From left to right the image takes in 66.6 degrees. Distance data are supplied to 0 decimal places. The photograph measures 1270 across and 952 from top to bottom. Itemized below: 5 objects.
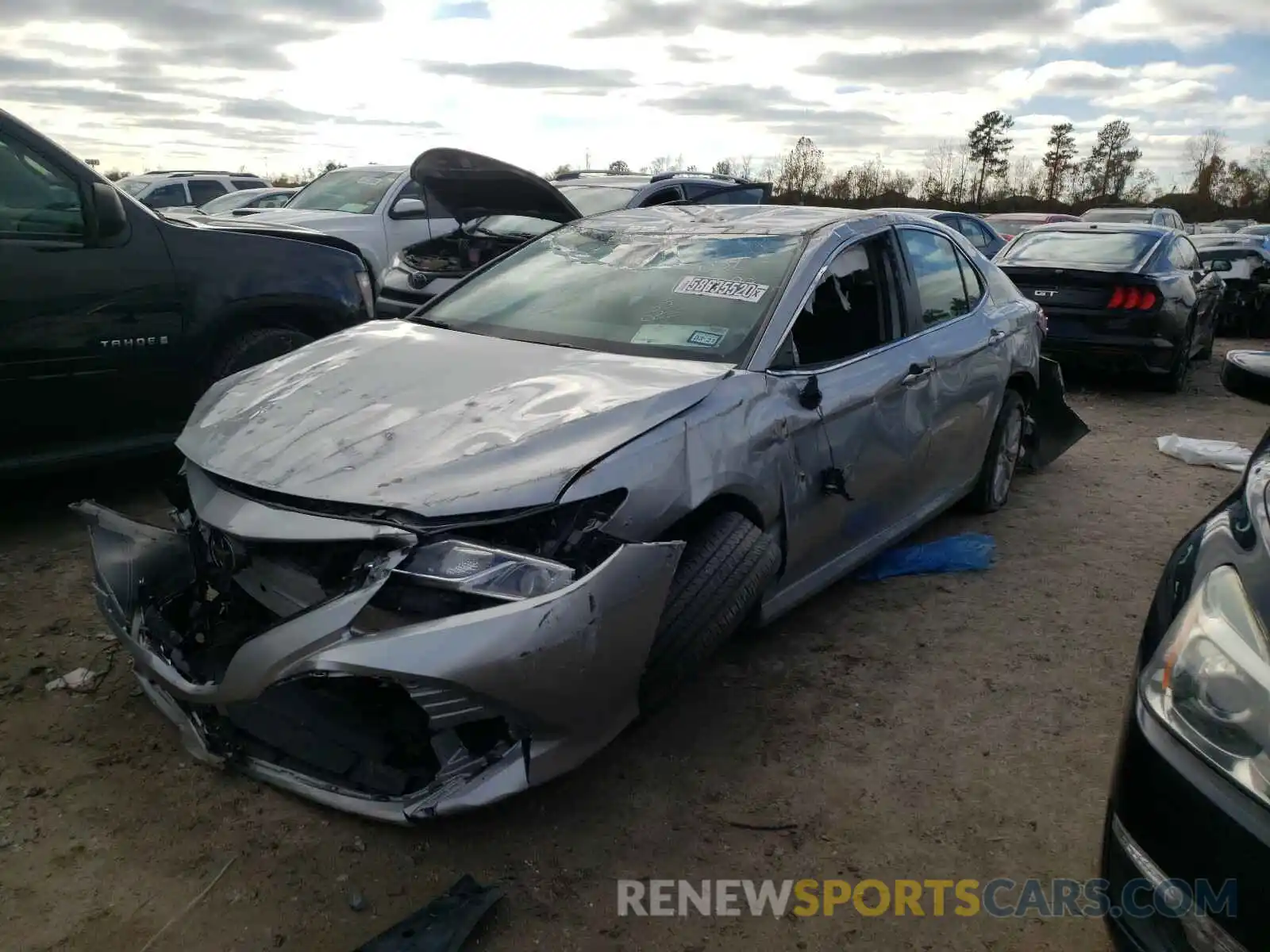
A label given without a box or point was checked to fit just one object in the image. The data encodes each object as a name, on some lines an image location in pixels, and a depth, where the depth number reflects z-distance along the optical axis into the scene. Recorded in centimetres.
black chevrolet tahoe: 410
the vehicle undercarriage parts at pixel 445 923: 210
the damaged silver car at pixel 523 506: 227
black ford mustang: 834
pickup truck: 930
